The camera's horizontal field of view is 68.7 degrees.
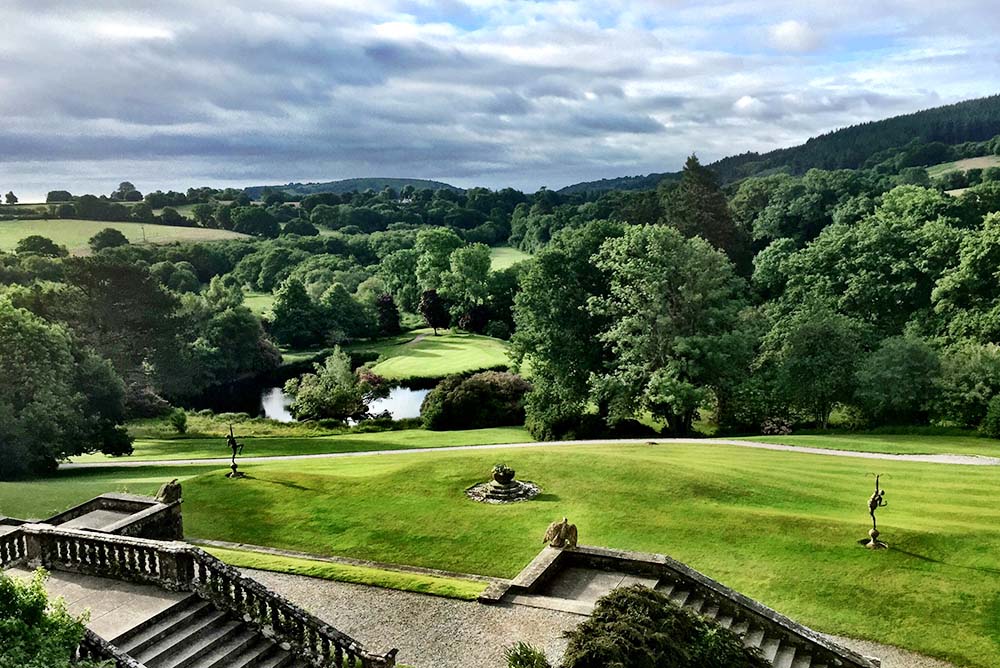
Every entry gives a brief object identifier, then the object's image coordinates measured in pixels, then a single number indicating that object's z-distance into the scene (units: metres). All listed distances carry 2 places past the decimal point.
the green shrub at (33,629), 8.74
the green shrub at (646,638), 11.23
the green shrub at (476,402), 51.72
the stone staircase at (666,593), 15.44
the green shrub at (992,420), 35.97
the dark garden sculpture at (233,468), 27.14
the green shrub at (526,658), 12.25
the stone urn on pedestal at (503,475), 24.83
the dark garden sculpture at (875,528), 19.12
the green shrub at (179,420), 53.19
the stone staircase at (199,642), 12.65
